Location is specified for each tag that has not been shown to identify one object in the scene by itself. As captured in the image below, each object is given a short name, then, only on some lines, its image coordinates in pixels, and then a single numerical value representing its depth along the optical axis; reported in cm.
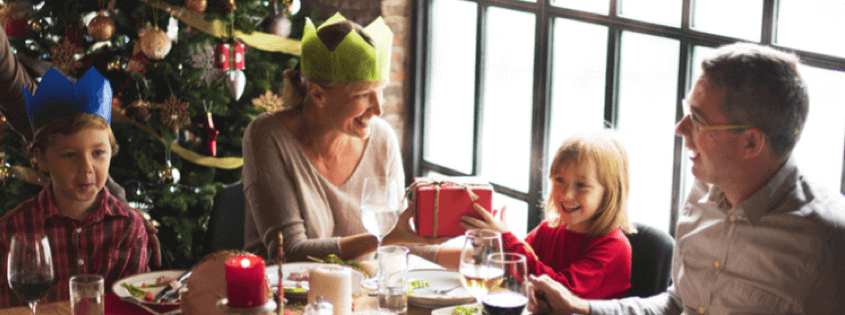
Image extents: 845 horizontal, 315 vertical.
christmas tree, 339
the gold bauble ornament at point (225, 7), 346
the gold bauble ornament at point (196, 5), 345
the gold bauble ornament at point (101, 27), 322
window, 231
